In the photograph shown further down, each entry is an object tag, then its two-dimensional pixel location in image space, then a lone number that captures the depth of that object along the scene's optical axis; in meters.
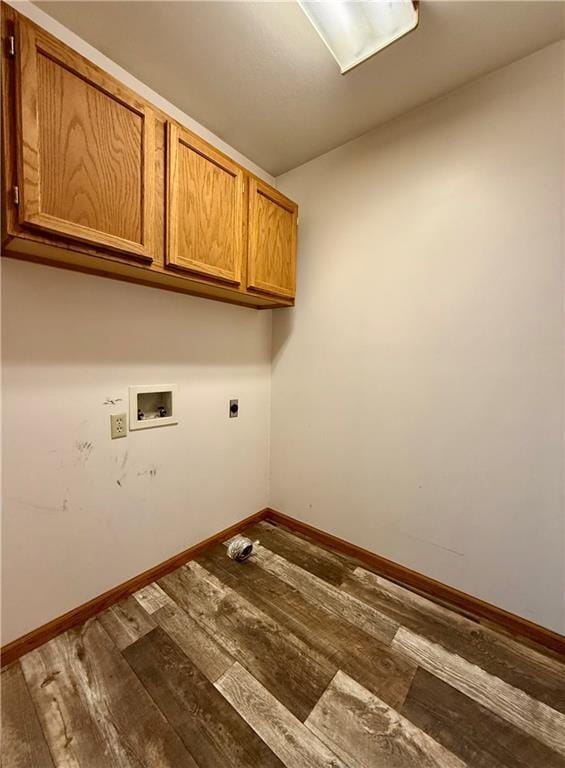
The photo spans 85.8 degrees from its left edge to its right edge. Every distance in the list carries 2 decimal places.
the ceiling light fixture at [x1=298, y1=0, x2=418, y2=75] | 1.13
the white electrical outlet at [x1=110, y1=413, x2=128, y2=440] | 1.50
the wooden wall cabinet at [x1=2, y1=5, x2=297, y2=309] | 0.97
